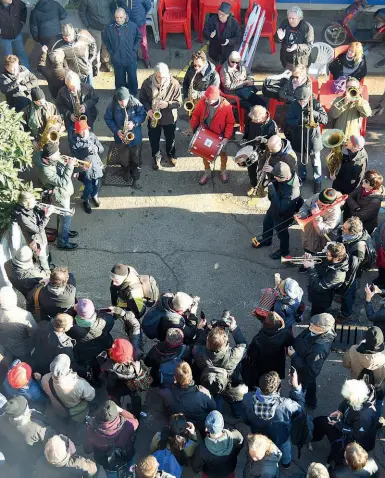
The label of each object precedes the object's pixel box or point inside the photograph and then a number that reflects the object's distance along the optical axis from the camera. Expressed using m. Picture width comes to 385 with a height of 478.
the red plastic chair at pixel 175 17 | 12.35
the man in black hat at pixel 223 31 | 10.87
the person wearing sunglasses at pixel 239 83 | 10.00
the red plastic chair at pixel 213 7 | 12.15
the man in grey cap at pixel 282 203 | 8.26
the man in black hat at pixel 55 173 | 8.59
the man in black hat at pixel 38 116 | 9.41
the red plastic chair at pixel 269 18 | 12.12
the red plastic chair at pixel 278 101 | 10.38
